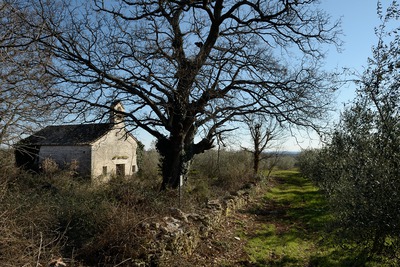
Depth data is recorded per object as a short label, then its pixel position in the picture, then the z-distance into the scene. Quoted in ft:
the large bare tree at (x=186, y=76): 38.81
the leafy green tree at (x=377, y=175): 19.13
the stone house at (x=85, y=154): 82.23
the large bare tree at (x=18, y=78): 20.03
